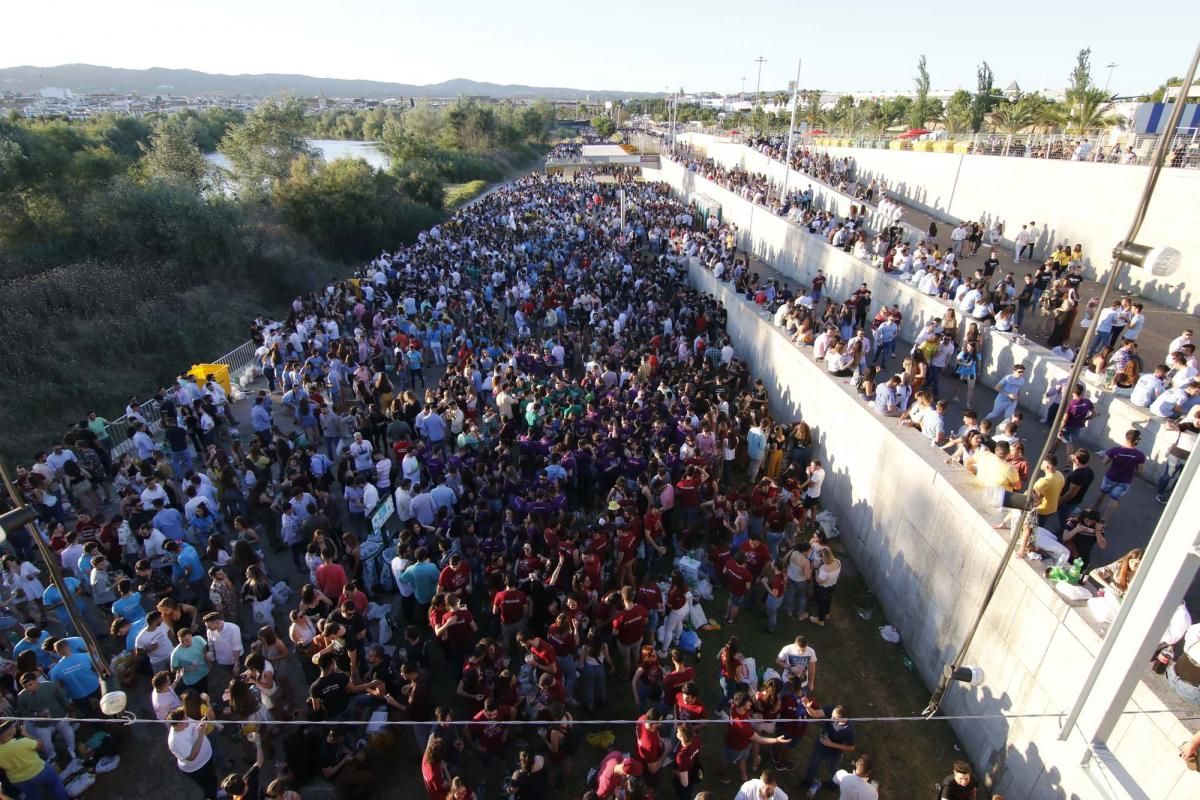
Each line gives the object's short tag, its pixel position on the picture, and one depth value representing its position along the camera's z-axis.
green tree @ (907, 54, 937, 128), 46.72
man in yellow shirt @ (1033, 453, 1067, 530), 5.97
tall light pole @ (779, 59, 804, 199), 25.98
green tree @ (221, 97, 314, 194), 31.53
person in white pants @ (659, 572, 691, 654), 6.59
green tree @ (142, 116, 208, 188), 26.69
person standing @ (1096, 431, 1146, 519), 6.69
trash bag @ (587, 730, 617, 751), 6.26
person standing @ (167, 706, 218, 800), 4.98
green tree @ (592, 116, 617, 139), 114.49
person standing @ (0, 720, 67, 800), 4.80
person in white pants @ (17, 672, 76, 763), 5.30
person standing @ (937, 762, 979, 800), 4.76
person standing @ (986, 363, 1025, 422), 8.98
